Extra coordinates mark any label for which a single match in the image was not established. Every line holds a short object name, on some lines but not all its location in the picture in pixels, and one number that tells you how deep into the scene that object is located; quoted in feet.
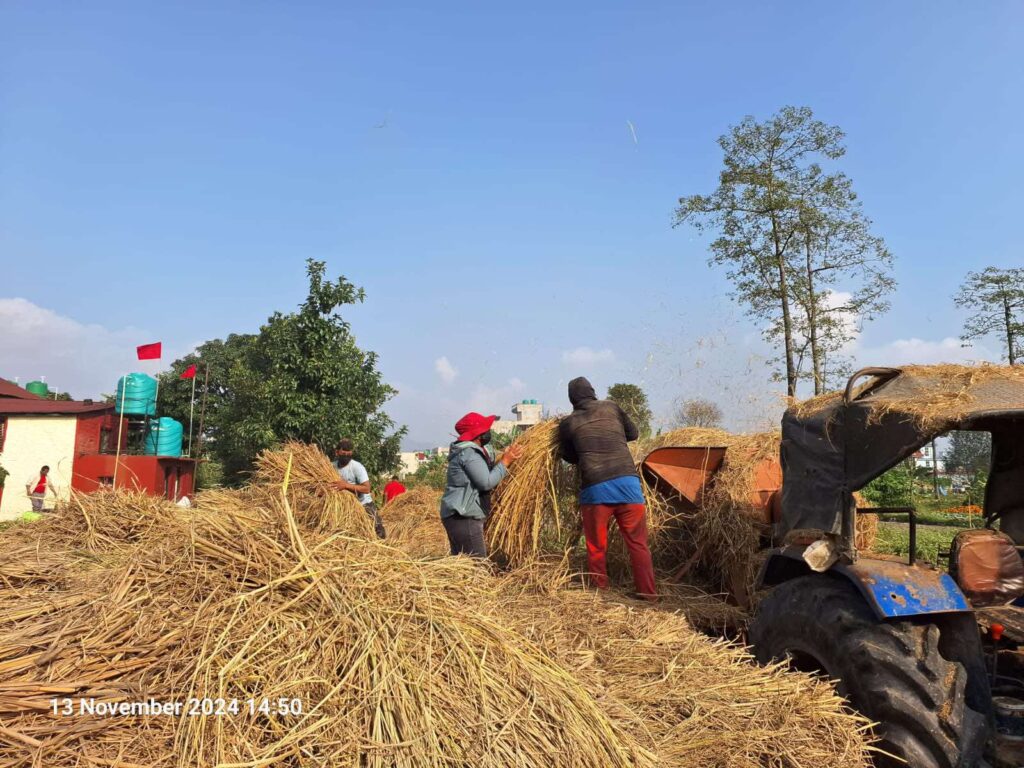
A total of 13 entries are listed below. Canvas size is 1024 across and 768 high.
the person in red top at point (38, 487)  44.00
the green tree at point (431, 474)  68.49
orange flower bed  45.10
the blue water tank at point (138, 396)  80.43
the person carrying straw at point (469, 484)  18.12
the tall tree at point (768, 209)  48.34
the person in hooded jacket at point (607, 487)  17.44
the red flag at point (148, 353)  65.10
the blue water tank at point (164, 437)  83.61
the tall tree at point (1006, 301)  64.13
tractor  9.09
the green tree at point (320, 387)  48.21
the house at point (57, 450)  66.74
